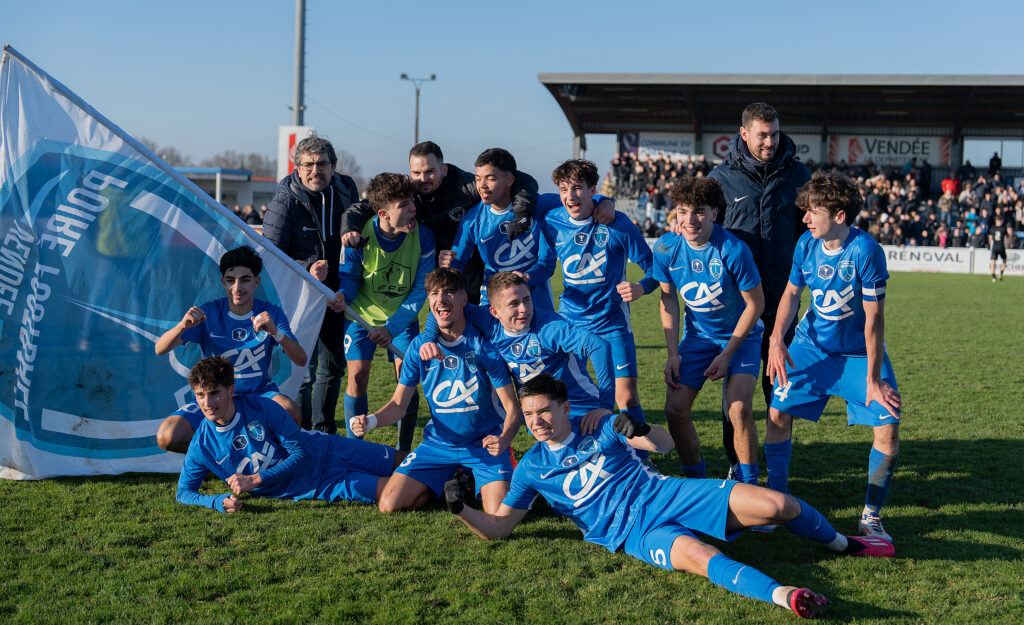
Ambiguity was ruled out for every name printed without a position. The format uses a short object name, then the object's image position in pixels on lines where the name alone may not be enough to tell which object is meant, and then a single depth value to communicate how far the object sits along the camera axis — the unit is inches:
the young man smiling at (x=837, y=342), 181.6
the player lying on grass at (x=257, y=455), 188.1
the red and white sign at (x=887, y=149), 1551.4
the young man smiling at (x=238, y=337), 204.5
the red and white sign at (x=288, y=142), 426.9
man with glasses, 240.7
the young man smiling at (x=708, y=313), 198.1
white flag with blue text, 209.9
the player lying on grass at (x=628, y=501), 155.7
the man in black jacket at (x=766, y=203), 221.6
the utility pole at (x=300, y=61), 514.0
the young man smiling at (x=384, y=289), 234.1
